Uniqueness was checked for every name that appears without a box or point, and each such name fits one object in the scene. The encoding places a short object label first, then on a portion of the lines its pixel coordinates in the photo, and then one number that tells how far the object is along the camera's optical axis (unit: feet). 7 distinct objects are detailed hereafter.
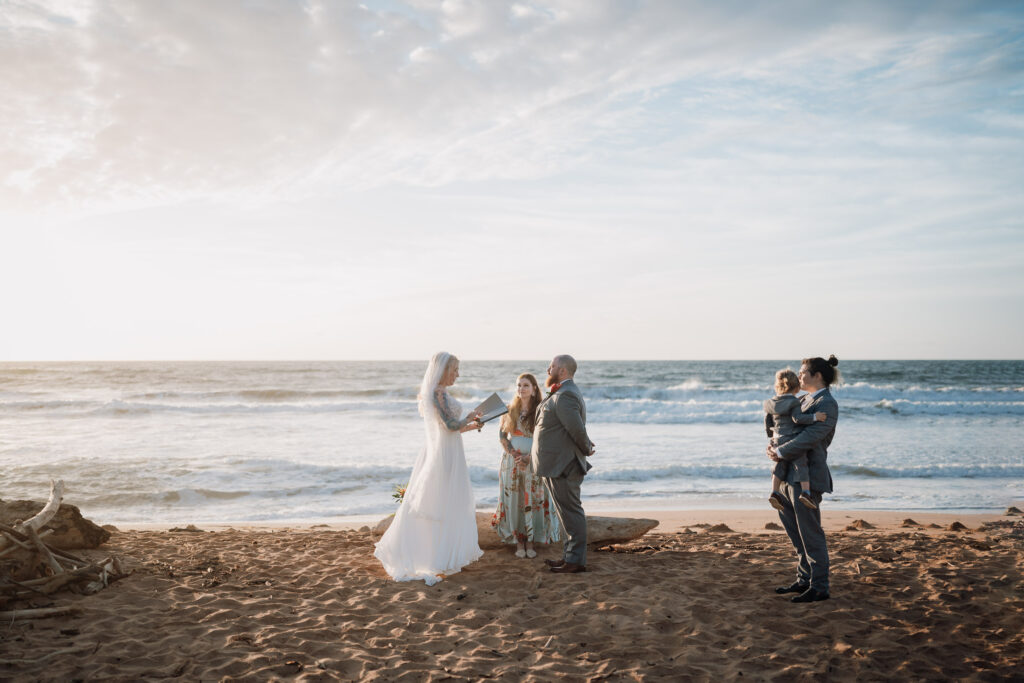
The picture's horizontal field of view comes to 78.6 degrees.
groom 18.47
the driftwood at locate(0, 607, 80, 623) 14.10
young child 15.61
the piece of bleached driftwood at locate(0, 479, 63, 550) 16.65
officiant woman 20.88
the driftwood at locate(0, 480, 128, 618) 15.70
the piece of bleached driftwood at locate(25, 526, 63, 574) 16.49
